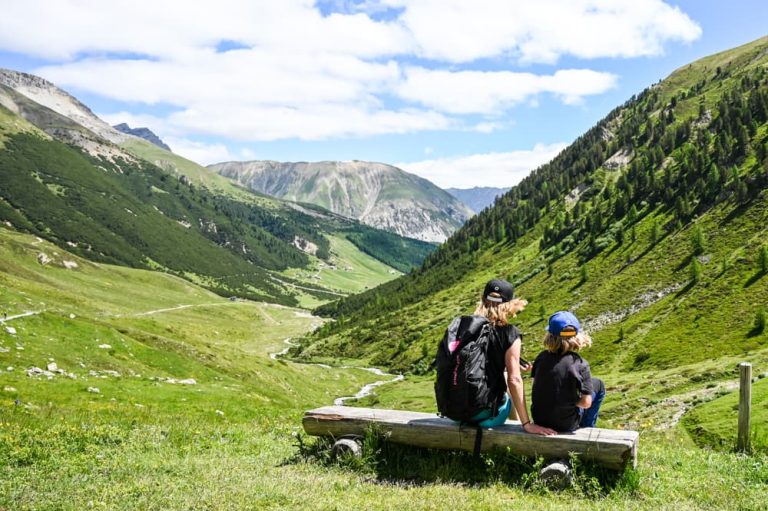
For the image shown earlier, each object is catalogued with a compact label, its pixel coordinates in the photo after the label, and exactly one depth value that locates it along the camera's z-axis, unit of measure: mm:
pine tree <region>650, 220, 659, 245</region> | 165000
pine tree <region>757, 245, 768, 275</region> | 114000
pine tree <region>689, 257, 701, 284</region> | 126500
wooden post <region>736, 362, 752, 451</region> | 15172
